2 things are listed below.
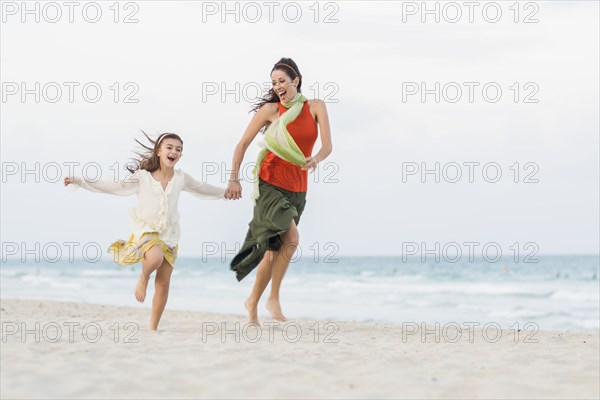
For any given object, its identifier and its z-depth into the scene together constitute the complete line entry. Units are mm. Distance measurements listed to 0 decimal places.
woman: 6012
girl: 5844
